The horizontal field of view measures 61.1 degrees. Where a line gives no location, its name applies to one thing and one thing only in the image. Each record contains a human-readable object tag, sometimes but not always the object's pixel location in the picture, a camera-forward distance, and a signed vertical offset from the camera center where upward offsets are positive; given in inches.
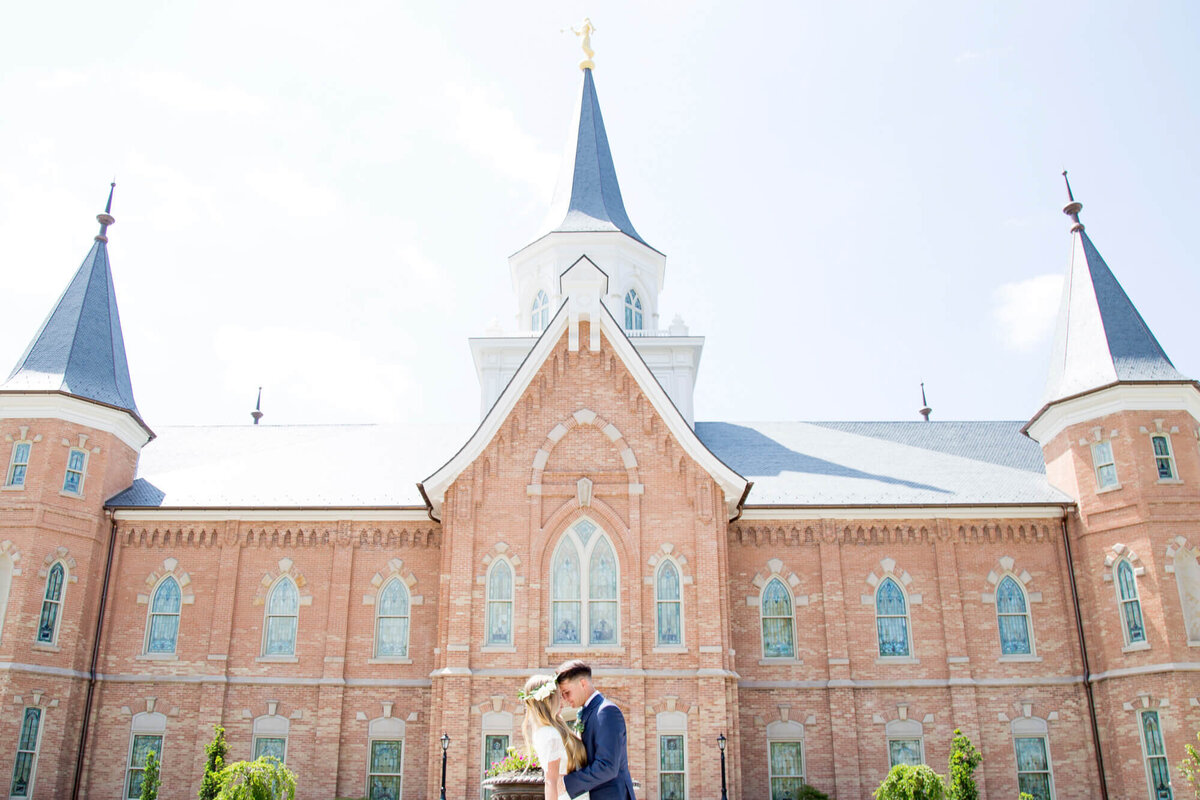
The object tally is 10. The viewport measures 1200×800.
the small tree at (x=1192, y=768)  802.8 -18.2
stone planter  511.8 -19.4
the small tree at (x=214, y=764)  827.4 -14.2
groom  254.1 +1.3
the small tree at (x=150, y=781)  834.8 -27.0
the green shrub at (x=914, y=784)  792.9 -29.3
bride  253.6 +1.0
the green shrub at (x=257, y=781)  762.2 -25.6
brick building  867.4 +132.3
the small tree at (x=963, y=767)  829.2 -17.5
